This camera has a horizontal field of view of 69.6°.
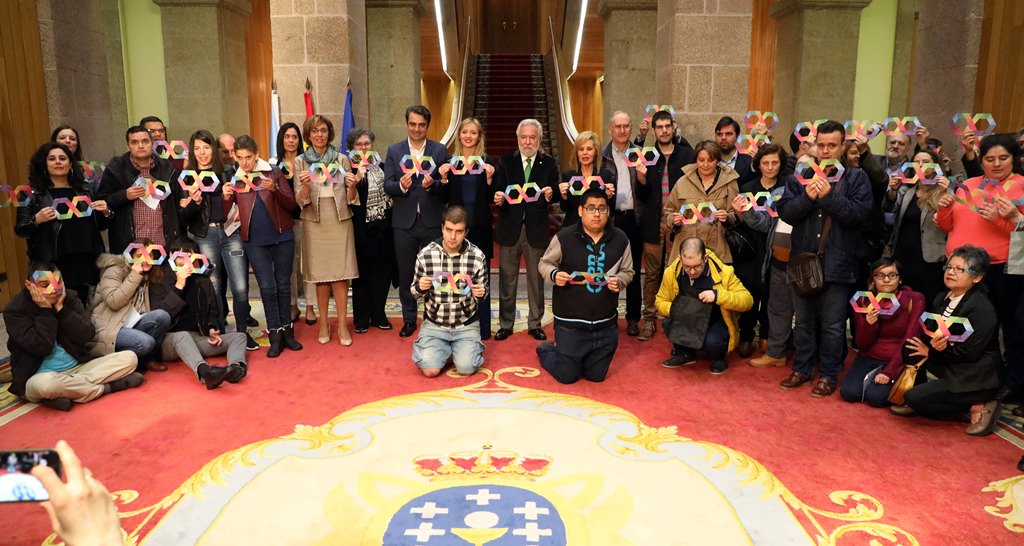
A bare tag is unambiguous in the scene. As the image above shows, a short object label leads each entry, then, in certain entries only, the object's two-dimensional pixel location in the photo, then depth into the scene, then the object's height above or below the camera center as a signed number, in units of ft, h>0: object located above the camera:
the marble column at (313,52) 21.17 +2.70
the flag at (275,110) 21.13 +1.03
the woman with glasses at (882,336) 13.08 -3.44
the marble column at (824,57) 29.81 +3.65
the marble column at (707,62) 20.22 +2.33
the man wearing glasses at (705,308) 15.07 -3.30
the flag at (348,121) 21.12 +0.73
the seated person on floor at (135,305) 14.66 -3.23
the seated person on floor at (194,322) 15.07 -3.69
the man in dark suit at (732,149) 16.74 -0.04
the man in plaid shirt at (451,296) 15.10 -3.12
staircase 43.39 +3.11
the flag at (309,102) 20.80 +1.23
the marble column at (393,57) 32.24 +3.90
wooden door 66.13 +10.67
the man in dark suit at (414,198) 17.03 -1.18
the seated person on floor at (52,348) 13.12 -3.64
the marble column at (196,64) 28.66 +3.18
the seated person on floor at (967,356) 11.97 -3.40
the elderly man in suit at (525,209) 17.02 -1.44
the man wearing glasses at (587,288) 14.84 -2.85
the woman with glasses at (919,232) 13.94 -1.63
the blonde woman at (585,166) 16.51 -0.42
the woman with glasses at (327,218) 16.43 -1.60
